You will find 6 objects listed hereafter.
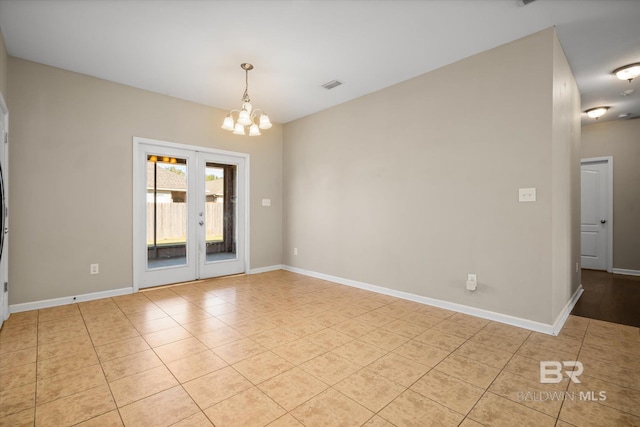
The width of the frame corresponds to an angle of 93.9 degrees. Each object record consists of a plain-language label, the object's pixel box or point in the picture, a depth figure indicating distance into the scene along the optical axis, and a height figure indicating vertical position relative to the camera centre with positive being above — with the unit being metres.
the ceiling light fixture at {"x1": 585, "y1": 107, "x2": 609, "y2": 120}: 4.81 +1.65
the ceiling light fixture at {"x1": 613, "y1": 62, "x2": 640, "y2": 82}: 3.47 +1.67
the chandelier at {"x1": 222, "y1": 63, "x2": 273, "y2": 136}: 3.45 +1.13
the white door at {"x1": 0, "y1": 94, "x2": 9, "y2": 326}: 2.89 +0.03
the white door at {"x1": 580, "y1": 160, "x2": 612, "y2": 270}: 5.64 -0.04
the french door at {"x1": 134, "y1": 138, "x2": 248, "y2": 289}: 4.35 +0.01
